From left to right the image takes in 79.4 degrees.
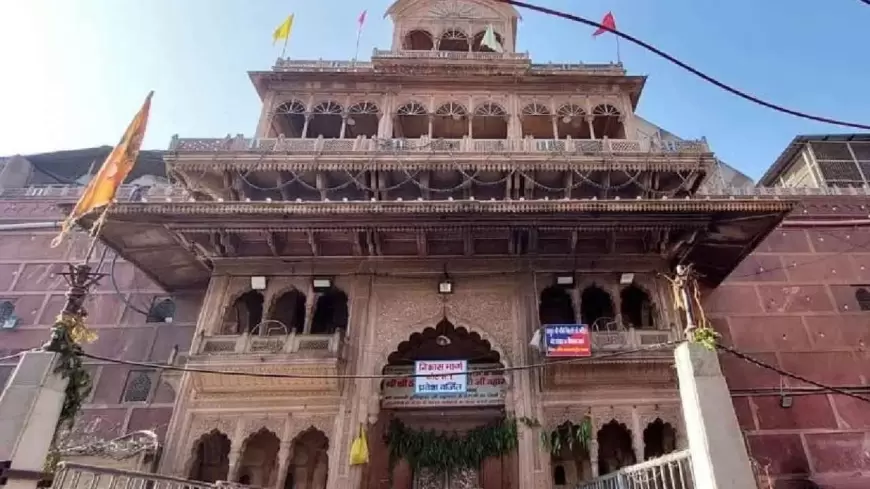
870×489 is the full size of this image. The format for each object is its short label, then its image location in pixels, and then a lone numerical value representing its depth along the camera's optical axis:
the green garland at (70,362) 6.89
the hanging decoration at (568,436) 9.60
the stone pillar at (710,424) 5.32
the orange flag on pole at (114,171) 9.27
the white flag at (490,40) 15.88
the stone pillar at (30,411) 6.14
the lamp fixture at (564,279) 11.31
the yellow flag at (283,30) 16.55
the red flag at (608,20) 16.00
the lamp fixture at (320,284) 11.41
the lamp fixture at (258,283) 11.41
